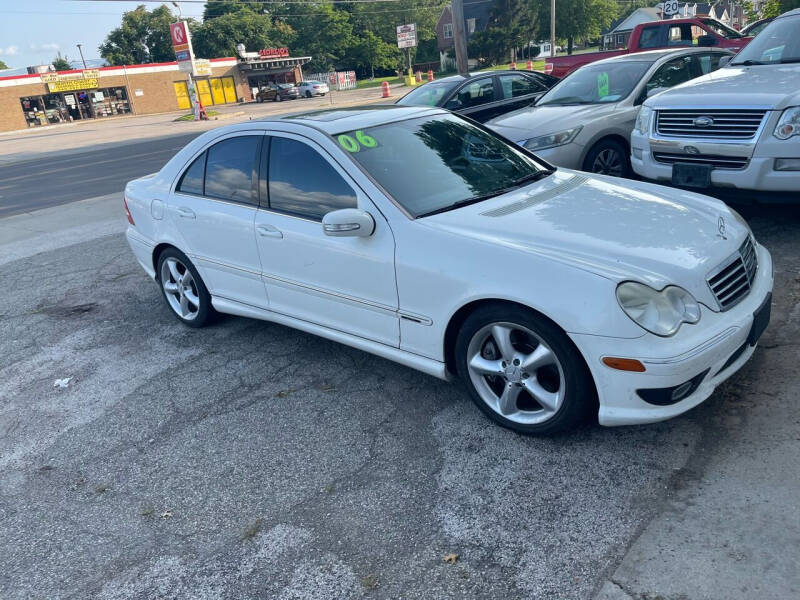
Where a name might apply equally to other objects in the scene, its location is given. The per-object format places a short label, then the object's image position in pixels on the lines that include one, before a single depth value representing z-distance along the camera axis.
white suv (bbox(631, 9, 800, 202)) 5.33
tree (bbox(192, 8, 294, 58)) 70.56
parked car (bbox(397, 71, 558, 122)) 10.29
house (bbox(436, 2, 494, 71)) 67.50
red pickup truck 15.34
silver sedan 7.33
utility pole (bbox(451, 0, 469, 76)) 15.25
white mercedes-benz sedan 3.03
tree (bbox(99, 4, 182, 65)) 76.31
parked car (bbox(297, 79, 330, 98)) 54.34
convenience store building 49.81
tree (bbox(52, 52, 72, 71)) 92.50
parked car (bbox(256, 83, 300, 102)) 55.62
